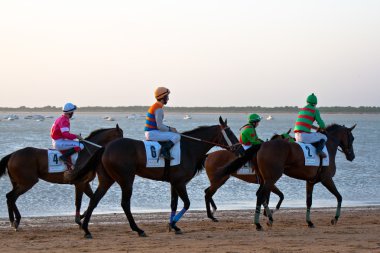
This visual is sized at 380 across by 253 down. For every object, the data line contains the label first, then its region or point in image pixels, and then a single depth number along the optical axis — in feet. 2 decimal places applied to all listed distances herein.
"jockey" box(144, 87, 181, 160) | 47.09
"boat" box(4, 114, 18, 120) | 522.92
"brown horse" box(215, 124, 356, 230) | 48.08
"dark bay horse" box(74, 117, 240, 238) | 45.21
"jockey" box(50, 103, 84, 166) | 51.06
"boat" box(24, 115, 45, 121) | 524.77
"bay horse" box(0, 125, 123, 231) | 50.88
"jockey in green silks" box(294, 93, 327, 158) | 51.67
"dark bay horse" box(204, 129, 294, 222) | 55.83
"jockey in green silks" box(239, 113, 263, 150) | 55.11
